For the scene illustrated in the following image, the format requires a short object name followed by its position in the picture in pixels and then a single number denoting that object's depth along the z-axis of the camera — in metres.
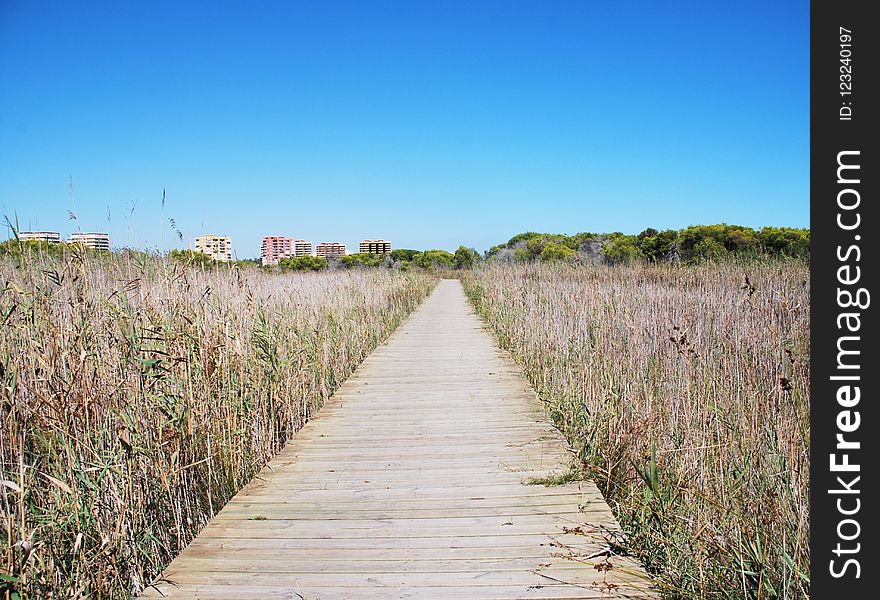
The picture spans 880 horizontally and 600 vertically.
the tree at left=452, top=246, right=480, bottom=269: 54.89
